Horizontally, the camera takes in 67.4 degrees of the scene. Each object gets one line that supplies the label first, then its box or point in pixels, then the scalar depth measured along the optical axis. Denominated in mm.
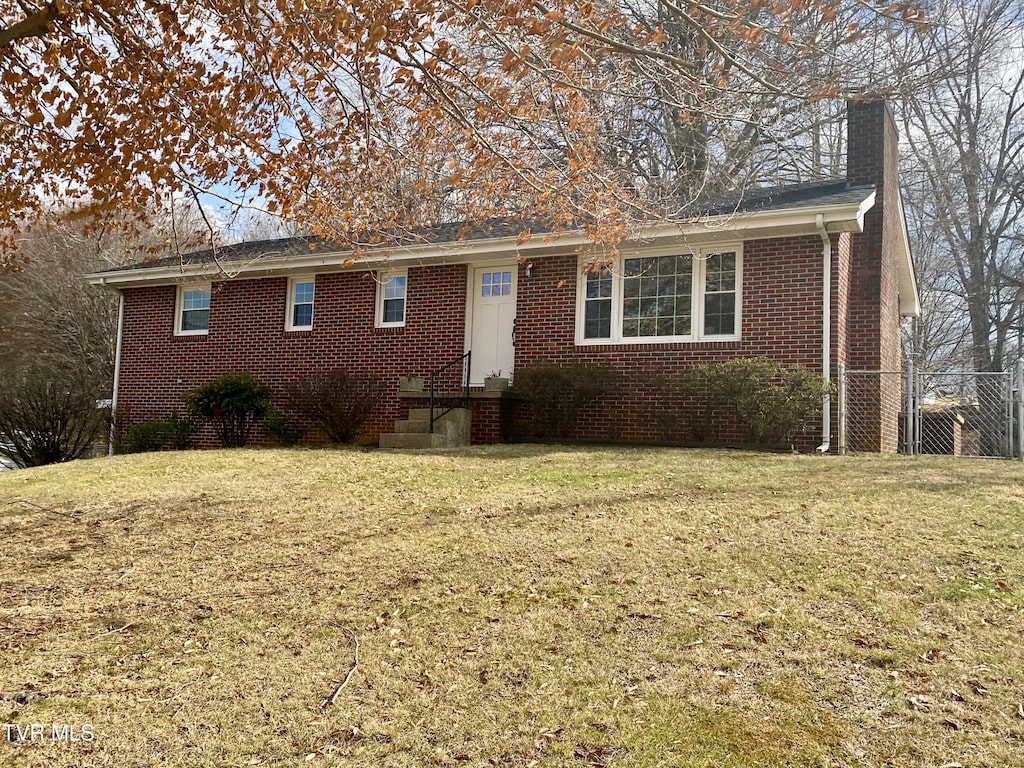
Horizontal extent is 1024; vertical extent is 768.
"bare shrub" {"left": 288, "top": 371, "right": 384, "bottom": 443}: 12781
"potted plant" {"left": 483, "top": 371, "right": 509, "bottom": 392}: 12703
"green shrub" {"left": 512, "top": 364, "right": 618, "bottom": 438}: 11828
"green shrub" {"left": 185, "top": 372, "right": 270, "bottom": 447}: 13445
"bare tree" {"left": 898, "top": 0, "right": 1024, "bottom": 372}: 24062
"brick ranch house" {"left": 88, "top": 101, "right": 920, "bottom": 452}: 11320
